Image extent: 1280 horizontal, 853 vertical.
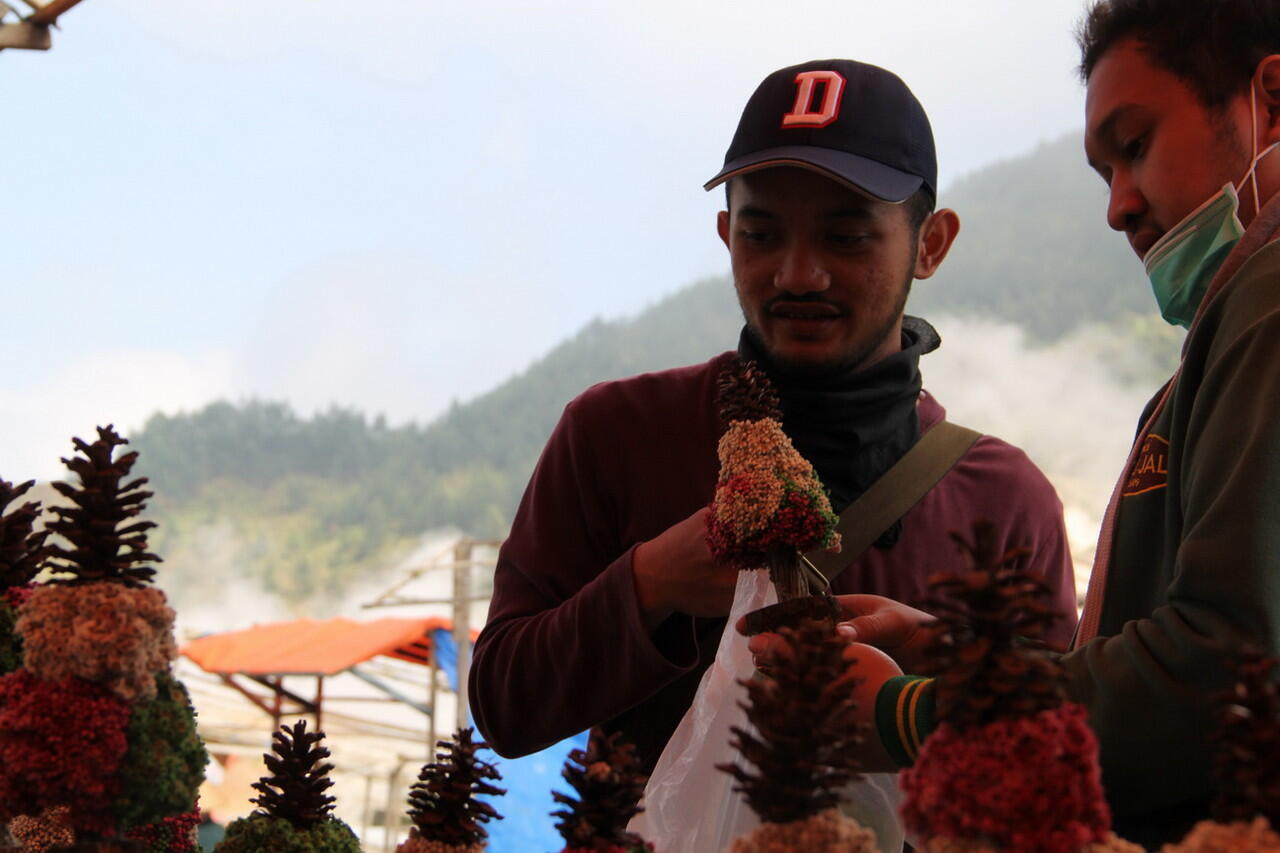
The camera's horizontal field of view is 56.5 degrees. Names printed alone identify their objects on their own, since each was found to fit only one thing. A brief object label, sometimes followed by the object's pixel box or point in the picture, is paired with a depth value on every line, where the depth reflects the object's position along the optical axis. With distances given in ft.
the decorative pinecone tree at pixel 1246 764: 2.92
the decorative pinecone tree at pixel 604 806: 3.73
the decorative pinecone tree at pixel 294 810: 4.59
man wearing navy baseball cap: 6.17
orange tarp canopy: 29.84
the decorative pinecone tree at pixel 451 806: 4.29
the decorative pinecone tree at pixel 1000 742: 3.04
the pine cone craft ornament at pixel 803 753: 3.33
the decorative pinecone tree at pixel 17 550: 4.86
